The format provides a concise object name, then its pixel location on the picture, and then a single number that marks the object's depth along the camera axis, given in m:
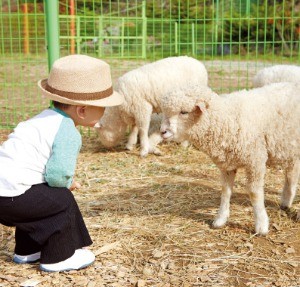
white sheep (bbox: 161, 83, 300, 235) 3.69
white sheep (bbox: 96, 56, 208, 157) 6.84
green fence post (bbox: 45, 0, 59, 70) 6.46
